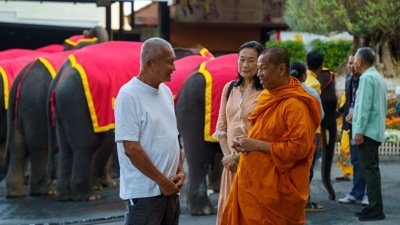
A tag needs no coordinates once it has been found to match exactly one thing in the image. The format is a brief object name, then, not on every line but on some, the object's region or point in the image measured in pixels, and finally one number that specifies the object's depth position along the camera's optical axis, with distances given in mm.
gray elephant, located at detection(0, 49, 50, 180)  13045
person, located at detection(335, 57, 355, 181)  12966
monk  6367
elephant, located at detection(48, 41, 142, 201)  11711
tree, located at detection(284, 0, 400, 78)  19938
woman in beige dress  7543
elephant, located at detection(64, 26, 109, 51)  13758
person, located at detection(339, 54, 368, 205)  10781
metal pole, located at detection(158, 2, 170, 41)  18125
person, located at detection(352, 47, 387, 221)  9586
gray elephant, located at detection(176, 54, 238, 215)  10211
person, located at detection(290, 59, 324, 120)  9894
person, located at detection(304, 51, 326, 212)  10477
